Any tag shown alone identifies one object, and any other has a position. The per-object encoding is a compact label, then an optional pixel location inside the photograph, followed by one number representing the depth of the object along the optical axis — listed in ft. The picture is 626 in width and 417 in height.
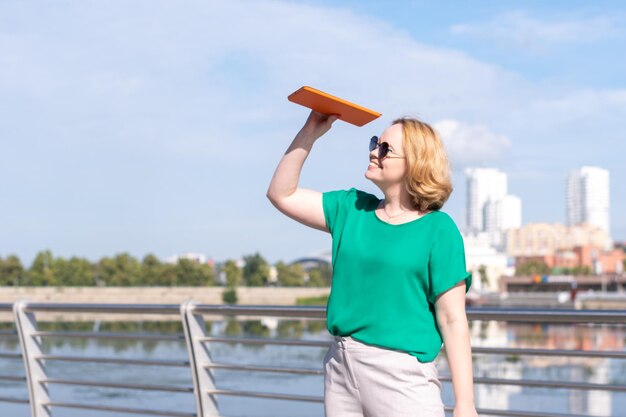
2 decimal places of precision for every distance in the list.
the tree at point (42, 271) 275.39
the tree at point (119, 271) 289.94
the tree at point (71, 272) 281.74
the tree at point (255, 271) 328.90
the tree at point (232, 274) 312.71
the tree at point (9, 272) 274.36
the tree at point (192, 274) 303.27
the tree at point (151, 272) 294.46
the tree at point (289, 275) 328.90
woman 7.65
